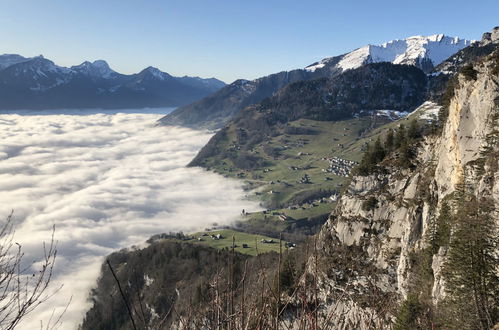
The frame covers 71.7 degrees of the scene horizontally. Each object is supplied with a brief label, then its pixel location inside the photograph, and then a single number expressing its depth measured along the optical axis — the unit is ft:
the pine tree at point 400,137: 287.69
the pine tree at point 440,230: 146.92
